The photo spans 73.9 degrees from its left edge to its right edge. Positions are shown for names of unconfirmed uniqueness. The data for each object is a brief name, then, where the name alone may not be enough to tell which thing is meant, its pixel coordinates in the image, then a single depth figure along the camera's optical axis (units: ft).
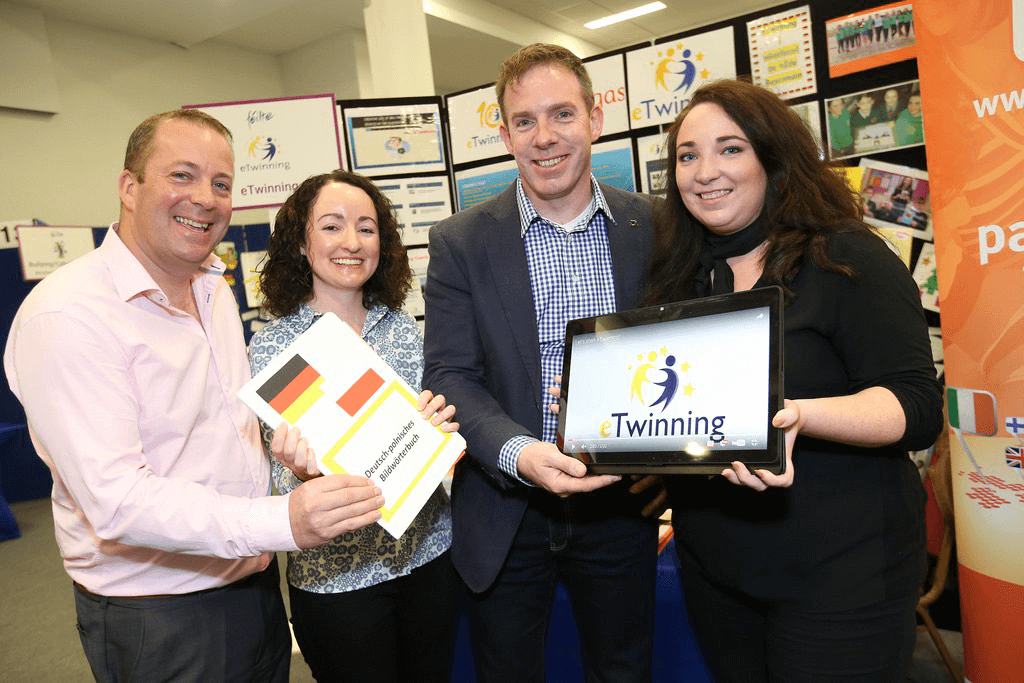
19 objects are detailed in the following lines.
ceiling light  30.96
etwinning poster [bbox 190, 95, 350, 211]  13.30
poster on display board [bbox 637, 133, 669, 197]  11.91
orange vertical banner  6.79
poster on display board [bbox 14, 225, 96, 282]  23.02
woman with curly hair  5.99
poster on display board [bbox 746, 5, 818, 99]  10.35
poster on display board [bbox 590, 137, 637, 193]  12.24
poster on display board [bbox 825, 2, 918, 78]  9.50
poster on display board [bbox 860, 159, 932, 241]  9.78
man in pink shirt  4.62
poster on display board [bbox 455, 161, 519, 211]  13.47
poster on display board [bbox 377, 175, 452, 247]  14.05
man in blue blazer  5.75
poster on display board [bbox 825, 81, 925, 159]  9.63
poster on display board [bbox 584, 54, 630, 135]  12.06
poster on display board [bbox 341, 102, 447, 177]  13.92
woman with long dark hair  4.36
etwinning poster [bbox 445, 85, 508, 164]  13.34
